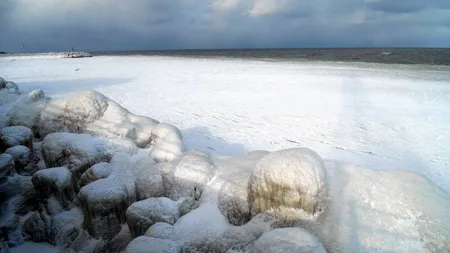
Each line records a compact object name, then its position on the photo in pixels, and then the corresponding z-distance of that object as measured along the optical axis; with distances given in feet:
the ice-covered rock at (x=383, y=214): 10.55
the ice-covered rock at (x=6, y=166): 16.51
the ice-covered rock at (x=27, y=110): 21.92
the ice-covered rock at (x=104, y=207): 13.80
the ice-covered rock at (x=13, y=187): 16.47
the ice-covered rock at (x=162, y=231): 11.29
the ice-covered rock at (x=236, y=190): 12.91
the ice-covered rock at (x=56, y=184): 15.55
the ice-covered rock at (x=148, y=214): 12.57
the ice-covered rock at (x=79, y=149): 17.07
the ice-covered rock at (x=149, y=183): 15.15
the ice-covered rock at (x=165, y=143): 17.21
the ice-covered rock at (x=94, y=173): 15.70
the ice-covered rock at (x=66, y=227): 14.65
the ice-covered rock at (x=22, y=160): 17.81
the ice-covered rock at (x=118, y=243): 13.38
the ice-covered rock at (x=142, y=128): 19.69
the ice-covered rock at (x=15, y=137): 18.80
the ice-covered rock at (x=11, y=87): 31.73
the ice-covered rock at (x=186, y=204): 13.50
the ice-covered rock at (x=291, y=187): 11.60
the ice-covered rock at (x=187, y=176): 14.61
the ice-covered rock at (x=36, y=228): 14.73
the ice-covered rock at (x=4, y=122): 21.73
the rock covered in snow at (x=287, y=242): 9.30
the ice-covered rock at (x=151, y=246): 9.88
